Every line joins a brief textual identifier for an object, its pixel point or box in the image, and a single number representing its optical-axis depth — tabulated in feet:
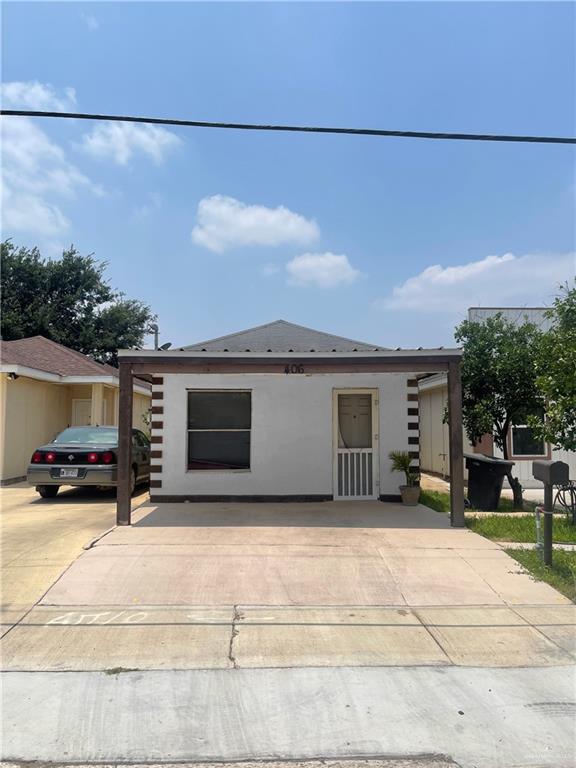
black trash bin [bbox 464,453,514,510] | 34.28
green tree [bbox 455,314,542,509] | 35.78
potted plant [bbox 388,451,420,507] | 35.55
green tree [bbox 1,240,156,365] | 102.99
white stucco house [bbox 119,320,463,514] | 37.40
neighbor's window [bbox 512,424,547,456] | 48.32
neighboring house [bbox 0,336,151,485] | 45.78
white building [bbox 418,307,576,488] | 48.03
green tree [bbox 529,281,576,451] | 31.19
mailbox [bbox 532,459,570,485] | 21.50
